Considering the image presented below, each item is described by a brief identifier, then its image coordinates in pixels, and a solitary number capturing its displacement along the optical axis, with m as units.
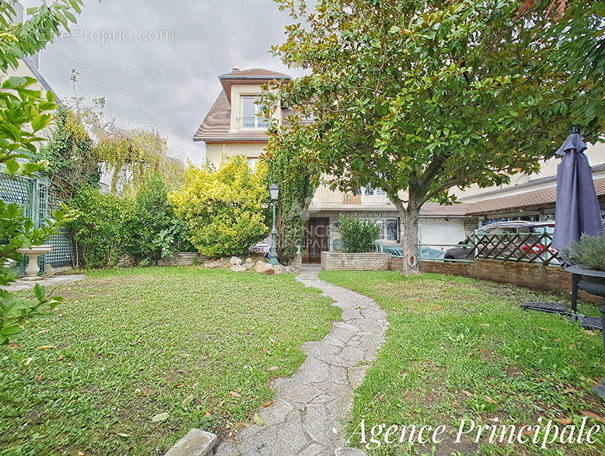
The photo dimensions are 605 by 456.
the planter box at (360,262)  11.20
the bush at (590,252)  2.40
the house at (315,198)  14.43
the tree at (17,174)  0.99
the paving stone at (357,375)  2.69
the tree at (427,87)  4.73
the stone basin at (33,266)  7.18
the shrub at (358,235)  11.75
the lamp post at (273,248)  10.23
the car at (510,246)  6.86
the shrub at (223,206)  9.73
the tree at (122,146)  9.45
